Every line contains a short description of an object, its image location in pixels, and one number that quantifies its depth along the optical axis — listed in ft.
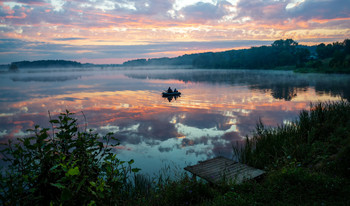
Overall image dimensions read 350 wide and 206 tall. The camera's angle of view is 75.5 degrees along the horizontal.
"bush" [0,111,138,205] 13.93
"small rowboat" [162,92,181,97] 108.17
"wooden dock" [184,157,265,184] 23.76
